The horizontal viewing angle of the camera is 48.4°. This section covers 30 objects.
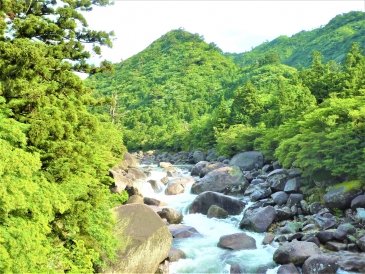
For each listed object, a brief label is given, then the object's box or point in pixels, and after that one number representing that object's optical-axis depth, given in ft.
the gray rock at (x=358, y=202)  67.72
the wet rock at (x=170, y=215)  79.66
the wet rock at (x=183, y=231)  70.85
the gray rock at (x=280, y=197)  81.93
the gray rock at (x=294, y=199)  79.80
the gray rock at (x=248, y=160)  123.41
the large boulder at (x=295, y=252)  54.70
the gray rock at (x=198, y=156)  177.63
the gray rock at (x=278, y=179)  90.07
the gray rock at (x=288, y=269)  53.25
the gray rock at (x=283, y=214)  74.18
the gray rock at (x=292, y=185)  84.74
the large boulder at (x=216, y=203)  84.17
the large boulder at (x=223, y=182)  100.27
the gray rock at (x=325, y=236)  60.34
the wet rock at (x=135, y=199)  85.40
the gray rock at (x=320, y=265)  51.24
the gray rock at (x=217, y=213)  81.51
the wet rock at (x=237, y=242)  64.23
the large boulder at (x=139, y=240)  50.10
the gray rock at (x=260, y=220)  71.87
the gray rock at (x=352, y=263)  50.75
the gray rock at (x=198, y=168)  134.21
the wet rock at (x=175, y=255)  60.31
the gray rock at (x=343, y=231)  59.96
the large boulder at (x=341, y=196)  70.64
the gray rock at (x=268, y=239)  65.46
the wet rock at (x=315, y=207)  74.33
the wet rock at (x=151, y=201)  90.07
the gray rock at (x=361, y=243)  56.33
